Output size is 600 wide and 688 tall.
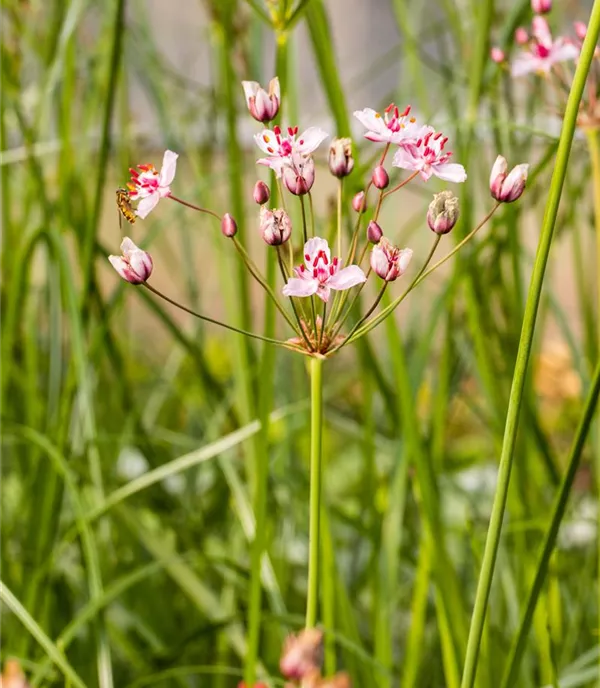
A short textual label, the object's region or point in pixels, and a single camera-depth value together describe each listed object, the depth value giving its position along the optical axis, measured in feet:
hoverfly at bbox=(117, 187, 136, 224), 2.85
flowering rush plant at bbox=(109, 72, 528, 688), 2.70
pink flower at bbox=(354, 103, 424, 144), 2.70
